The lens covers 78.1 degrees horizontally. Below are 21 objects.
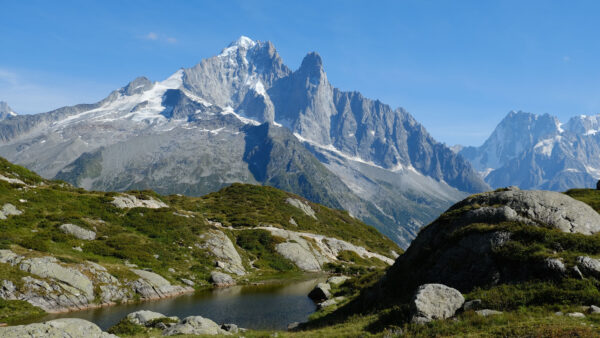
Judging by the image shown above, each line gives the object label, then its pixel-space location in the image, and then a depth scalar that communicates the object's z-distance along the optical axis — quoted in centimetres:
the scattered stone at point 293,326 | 4004
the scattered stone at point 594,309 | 2081
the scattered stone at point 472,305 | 2485
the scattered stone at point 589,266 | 2402
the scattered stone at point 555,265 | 2486
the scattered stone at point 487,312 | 2294
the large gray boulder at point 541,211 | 3095
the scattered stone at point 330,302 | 5212
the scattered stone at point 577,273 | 2414
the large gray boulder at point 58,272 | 4928
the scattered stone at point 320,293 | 6009
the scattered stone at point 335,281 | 7106
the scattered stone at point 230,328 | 3585
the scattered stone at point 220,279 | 7594
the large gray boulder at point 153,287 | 5944
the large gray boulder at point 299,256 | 10794
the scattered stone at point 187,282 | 6981
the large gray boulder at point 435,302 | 2422
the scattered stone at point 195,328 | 3178
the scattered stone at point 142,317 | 3622
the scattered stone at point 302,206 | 17440
